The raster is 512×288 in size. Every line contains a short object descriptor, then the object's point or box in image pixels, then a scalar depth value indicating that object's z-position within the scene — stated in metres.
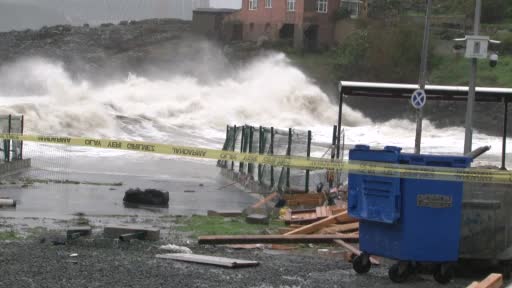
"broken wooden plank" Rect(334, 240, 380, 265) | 12.84
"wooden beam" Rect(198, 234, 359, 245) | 13.73
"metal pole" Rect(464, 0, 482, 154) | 24.00
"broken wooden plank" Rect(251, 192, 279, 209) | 20.68
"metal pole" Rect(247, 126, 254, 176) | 26.80
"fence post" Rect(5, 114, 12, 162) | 25.28
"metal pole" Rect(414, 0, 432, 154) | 28.62
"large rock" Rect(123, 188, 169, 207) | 20.39
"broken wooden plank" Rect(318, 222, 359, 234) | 15.01
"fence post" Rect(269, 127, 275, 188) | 24.17
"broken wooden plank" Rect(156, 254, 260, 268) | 11.90
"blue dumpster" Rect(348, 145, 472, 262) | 11.65
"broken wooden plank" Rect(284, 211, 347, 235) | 14.94
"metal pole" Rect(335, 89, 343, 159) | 23.68
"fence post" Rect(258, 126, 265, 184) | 25.61
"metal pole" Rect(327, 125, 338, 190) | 23.06
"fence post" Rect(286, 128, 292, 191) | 22.91
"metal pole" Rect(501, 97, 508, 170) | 25.02
